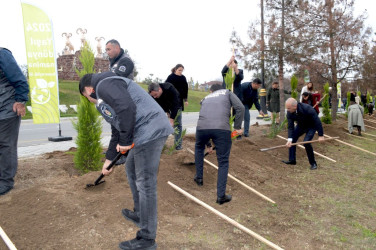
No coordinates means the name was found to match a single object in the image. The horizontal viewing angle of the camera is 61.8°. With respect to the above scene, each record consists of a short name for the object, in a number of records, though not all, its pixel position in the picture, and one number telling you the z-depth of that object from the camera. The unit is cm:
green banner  751
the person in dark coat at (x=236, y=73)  742
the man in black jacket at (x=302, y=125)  712
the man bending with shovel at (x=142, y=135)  294
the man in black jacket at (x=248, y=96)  900
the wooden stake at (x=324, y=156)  793
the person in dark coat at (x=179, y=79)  700
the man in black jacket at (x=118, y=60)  504
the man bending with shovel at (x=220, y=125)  458
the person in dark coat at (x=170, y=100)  598
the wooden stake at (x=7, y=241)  290
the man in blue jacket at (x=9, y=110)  418
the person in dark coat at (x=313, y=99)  1120
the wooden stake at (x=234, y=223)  334
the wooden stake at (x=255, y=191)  494
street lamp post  1054
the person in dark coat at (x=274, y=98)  1180
